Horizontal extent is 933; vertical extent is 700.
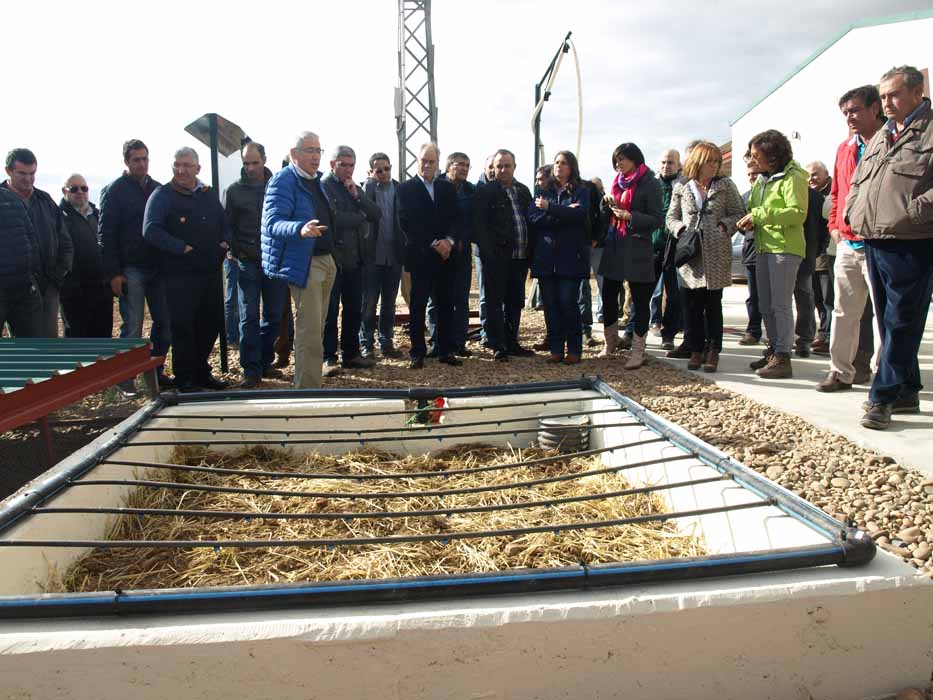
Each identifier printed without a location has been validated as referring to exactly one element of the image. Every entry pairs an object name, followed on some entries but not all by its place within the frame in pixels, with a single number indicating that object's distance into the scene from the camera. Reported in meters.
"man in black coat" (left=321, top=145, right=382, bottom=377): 6.11
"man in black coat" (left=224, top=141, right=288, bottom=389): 5.86
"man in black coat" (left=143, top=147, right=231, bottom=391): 5.49
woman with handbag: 5.55
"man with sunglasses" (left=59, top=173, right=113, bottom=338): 6.33
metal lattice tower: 15.31
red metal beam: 3.13
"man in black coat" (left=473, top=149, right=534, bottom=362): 6.49
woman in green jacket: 5.27
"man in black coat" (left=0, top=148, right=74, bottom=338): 5.59
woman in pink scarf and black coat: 6.11
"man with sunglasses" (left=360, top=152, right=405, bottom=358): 6.84
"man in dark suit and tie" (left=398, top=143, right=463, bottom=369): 6.34
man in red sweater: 4.45
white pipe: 10.49
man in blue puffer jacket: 4.94
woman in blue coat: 6.17
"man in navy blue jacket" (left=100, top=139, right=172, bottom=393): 5.71
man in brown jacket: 3.72
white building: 15.06
